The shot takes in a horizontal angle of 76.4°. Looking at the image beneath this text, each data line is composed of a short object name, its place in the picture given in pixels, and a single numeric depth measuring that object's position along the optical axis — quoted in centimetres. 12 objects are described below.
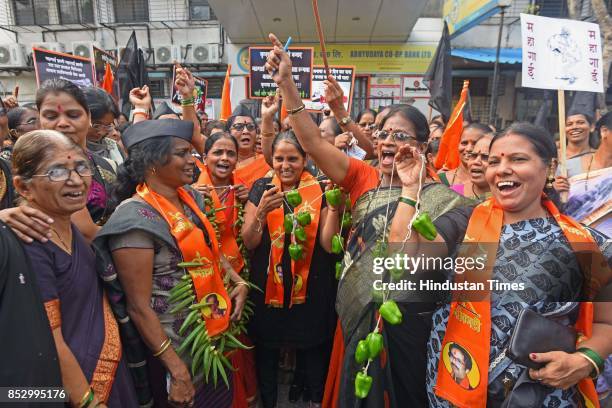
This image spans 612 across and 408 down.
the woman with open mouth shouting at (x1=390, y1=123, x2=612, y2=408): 142
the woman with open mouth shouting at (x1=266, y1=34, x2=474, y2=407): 187
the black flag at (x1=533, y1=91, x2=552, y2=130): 464
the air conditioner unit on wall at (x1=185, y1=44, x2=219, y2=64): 1257
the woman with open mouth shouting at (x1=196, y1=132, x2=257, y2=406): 263
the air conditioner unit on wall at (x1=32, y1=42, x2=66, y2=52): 1304
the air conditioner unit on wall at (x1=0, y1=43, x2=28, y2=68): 1304
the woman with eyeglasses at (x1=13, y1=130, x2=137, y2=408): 134
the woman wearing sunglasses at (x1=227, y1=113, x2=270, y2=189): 360
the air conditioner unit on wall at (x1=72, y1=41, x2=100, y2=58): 1259
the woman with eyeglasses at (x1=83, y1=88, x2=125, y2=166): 296
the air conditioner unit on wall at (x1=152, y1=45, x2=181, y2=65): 1275
